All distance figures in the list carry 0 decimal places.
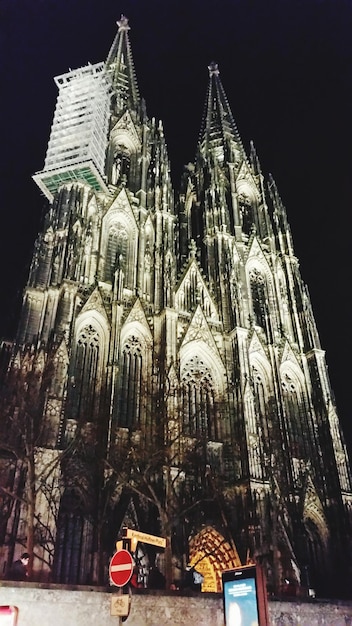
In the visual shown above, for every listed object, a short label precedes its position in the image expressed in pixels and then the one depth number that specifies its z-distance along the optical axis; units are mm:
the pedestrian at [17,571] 17109
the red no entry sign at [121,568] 7242
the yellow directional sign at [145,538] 9259
